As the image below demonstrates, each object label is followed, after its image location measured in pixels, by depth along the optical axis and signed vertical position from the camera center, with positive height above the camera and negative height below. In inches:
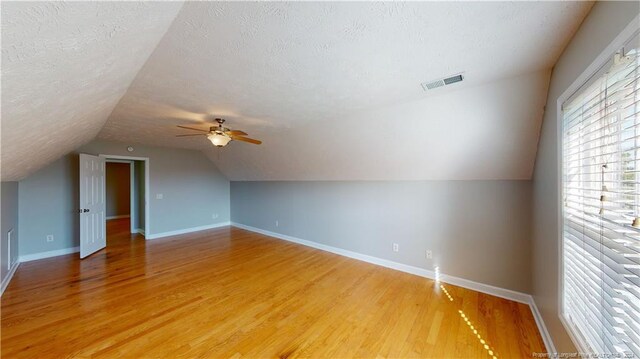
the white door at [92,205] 154.4 -17.7
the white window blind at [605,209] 35.3 -6.4
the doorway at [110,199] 156.6 -17.7
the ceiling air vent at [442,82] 71.4 +32.3
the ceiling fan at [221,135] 106.0 +21.8
